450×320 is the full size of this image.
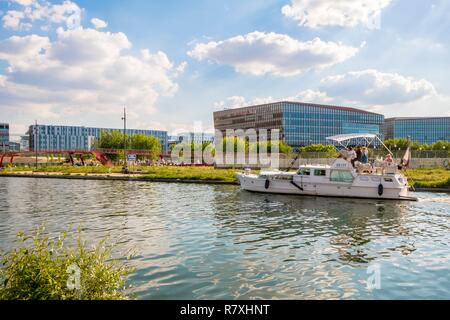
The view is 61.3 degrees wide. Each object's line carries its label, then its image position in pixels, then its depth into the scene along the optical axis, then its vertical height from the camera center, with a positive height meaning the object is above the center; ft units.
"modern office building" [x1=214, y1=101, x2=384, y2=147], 565.12 +62.56
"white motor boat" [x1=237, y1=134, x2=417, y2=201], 114.73 -6.37
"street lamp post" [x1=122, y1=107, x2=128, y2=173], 232.78 +25.71
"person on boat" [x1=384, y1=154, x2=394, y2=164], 118.45 +0.41
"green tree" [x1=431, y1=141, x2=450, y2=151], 432.54 +18.23
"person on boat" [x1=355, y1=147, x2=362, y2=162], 120.98 +2.15
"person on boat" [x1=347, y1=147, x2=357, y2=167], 120.98 +1.34
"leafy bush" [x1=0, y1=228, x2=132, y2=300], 24.69 -8.08
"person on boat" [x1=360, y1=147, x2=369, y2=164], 120.04 +1.34
